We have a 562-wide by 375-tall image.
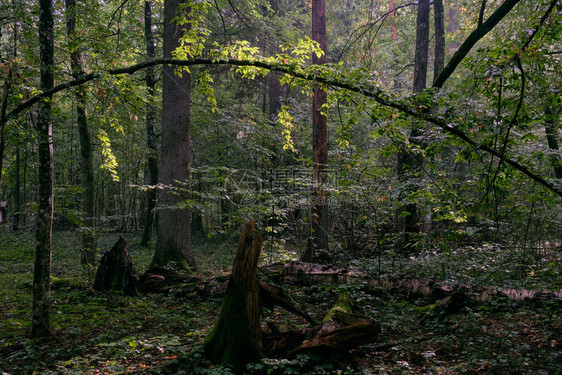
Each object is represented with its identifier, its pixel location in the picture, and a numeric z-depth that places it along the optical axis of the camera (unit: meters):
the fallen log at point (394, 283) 5.30
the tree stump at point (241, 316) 3.86
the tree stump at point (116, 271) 7.32
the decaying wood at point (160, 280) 7.49
